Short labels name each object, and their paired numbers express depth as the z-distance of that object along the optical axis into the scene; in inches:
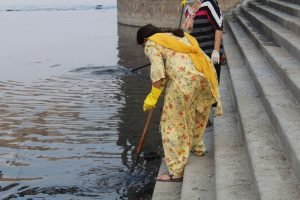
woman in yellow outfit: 169.2
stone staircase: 138.4
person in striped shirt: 204.8
